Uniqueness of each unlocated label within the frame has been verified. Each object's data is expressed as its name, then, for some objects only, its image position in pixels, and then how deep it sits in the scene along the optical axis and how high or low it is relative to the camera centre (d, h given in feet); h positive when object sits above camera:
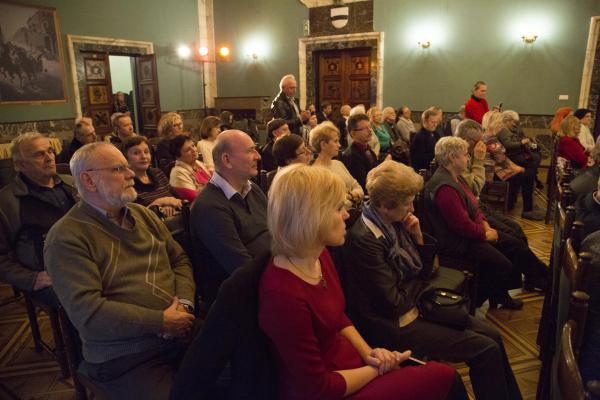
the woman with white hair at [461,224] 8.84 -2.46
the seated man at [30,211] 7.13 -1.88
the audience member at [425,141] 16.88 -1.51
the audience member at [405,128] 23.83 -1.40
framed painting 23.90 +2.76
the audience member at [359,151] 12.60 -1.39
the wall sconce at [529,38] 26.53 +3.71
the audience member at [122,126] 15.11 -0.75
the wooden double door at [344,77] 33.68 +1.93
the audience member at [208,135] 14.44 -1.04
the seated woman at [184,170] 10.80 -1.63
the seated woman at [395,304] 5.88 -2.71
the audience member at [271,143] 14.79 -1.34
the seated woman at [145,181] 9.87 -1.80
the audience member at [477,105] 22.76 -0.20
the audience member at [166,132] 14.26 -0.92
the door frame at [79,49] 27.48 +3.57
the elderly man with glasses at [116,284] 5.09 -2.20
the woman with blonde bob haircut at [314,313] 3.95 -1.94
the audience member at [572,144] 16.49 -1.62
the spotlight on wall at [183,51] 34.50 +4.06
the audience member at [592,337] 4.36 -2.30
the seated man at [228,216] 6.65 -1.75
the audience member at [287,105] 17.71 -0.09
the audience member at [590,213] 7.30 -1.88
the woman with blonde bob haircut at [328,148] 10.97 -1.14
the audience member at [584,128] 19.34 -1.21
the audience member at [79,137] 13.78 -1.01
